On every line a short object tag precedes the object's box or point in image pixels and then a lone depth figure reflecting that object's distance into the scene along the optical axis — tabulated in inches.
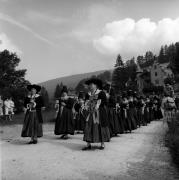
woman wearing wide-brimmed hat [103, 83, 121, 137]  450.0
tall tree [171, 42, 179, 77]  2132.1
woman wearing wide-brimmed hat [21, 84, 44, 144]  388.2
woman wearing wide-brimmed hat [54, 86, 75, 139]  436.8
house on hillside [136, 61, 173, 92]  3575.3
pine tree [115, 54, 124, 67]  4537.4
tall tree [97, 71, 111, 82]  5921.3
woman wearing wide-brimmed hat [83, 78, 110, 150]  334.6
